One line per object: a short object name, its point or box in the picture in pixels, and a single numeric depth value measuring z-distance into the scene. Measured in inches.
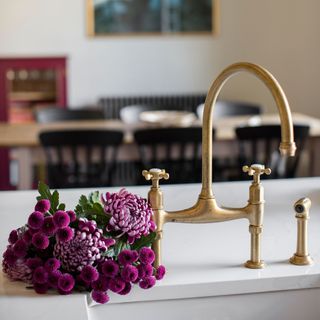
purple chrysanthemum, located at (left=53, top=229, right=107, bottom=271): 56.5
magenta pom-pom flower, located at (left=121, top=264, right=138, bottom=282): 56.9
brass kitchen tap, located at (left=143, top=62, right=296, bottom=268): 59.2
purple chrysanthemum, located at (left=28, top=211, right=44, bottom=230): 56.7
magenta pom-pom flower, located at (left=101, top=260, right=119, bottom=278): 56.6
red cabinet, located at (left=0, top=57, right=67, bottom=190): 244.8
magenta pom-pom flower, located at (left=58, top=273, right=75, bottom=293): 56.7
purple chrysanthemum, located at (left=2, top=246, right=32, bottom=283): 58.0
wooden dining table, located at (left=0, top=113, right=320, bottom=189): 158.8
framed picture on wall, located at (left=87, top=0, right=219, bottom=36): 248.5
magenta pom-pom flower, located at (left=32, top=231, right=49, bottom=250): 56.6
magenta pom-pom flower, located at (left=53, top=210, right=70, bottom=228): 56.3
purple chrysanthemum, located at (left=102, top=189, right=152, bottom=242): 57.6
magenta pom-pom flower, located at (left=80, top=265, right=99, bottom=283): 56.5
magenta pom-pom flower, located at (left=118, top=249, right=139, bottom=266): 56.9
